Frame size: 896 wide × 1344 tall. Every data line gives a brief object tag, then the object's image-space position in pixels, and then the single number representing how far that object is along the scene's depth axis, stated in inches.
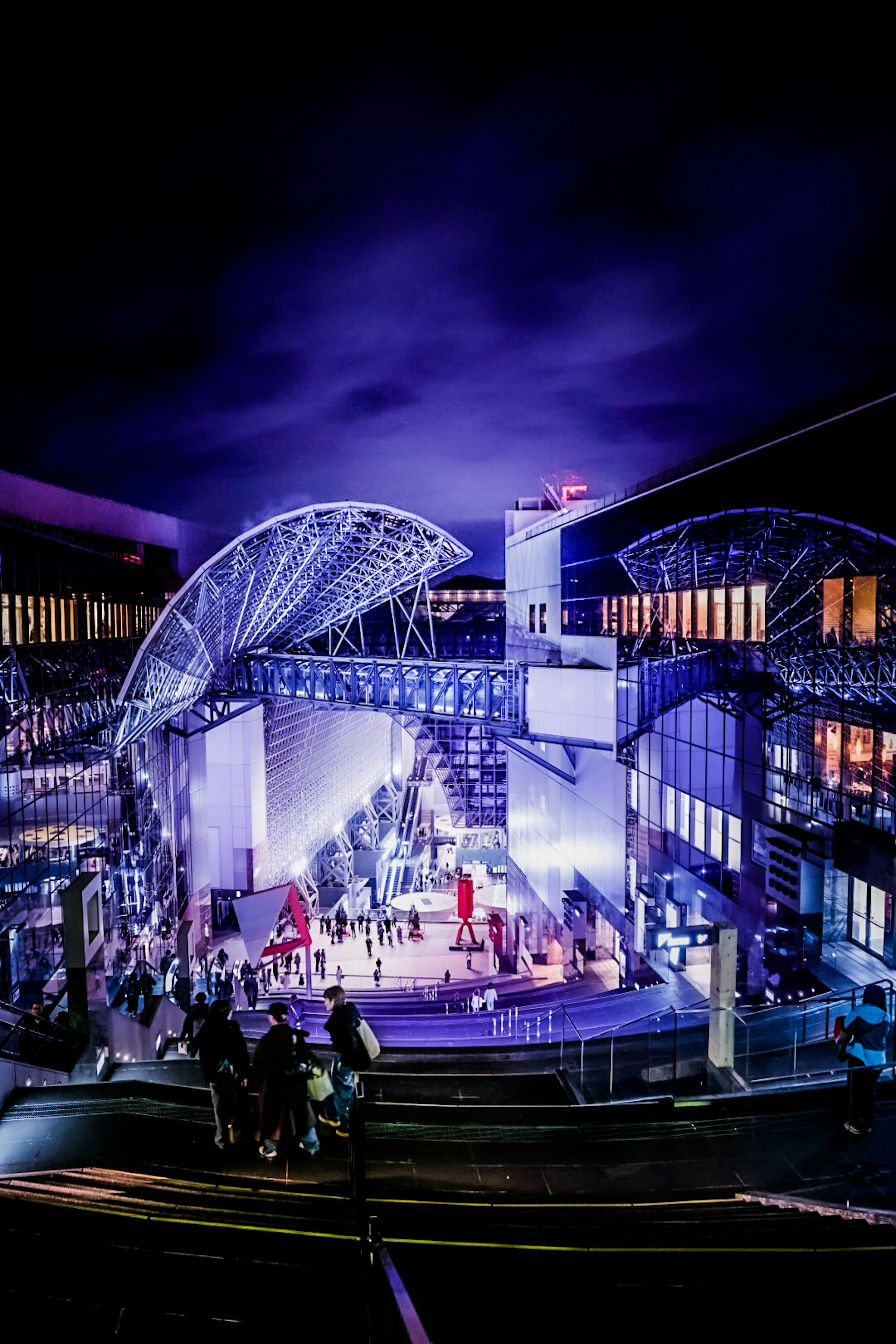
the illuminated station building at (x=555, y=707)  617.3
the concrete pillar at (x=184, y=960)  701.9
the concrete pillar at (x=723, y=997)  339.3
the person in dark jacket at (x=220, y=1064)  233.5
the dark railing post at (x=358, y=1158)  181.3
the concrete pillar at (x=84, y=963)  367.2
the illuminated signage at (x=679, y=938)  586.2
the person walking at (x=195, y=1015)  386.3
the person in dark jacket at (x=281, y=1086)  224.2
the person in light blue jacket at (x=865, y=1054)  248.8
